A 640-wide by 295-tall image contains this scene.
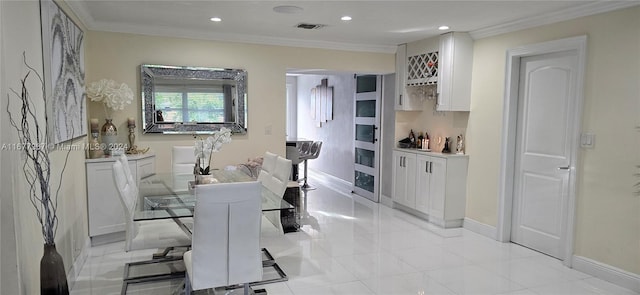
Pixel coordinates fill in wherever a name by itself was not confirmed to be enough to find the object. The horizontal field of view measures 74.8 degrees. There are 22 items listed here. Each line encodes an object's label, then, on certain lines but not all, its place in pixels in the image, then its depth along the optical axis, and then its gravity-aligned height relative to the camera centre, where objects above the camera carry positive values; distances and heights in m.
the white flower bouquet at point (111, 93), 4.29 +0.19
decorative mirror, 4.84 +0.16
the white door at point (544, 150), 3.89 -0.32
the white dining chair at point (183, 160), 4.58 -0.52
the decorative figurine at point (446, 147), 5.26 -0.39
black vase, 2.23 -0.87
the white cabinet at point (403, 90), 5.72 +0.34
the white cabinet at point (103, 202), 4.09 -0.89
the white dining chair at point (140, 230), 3.00 -0.89
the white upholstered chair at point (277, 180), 3.54 -0.60
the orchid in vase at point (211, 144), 3.36 -0.25
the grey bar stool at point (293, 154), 6.38 -0.61
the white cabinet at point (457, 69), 4.88 +0.55
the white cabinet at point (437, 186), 4.98 -0.86
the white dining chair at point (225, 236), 2.37 -0.72
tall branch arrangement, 2.19 -0.20
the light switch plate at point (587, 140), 3.59 -0.19
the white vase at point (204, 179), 3.41 -0.54
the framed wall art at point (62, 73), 2.75 +0.29
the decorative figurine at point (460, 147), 5.08 -0.37
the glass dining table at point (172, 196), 2.82 -0.64
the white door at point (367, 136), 6.40 -0.34
